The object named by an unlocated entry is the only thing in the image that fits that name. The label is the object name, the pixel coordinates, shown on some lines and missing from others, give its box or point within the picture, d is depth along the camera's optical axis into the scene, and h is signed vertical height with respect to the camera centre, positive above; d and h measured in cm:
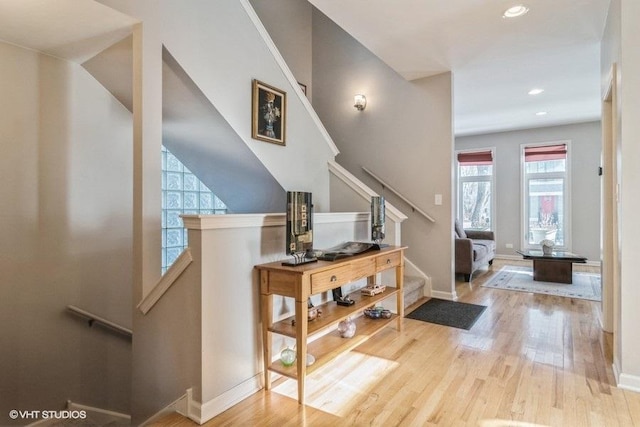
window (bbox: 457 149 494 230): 711 +47
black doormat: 317 -99
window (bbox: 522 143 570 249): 638 +33
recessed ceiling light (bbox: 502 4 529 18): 265 +155
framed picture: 296 +89
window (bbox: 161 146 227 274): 374 +16
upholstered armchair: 466 -59
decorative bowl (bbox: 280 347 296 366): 205 -85
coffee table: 466 -75
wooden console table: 191 -63
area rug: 416 -97
